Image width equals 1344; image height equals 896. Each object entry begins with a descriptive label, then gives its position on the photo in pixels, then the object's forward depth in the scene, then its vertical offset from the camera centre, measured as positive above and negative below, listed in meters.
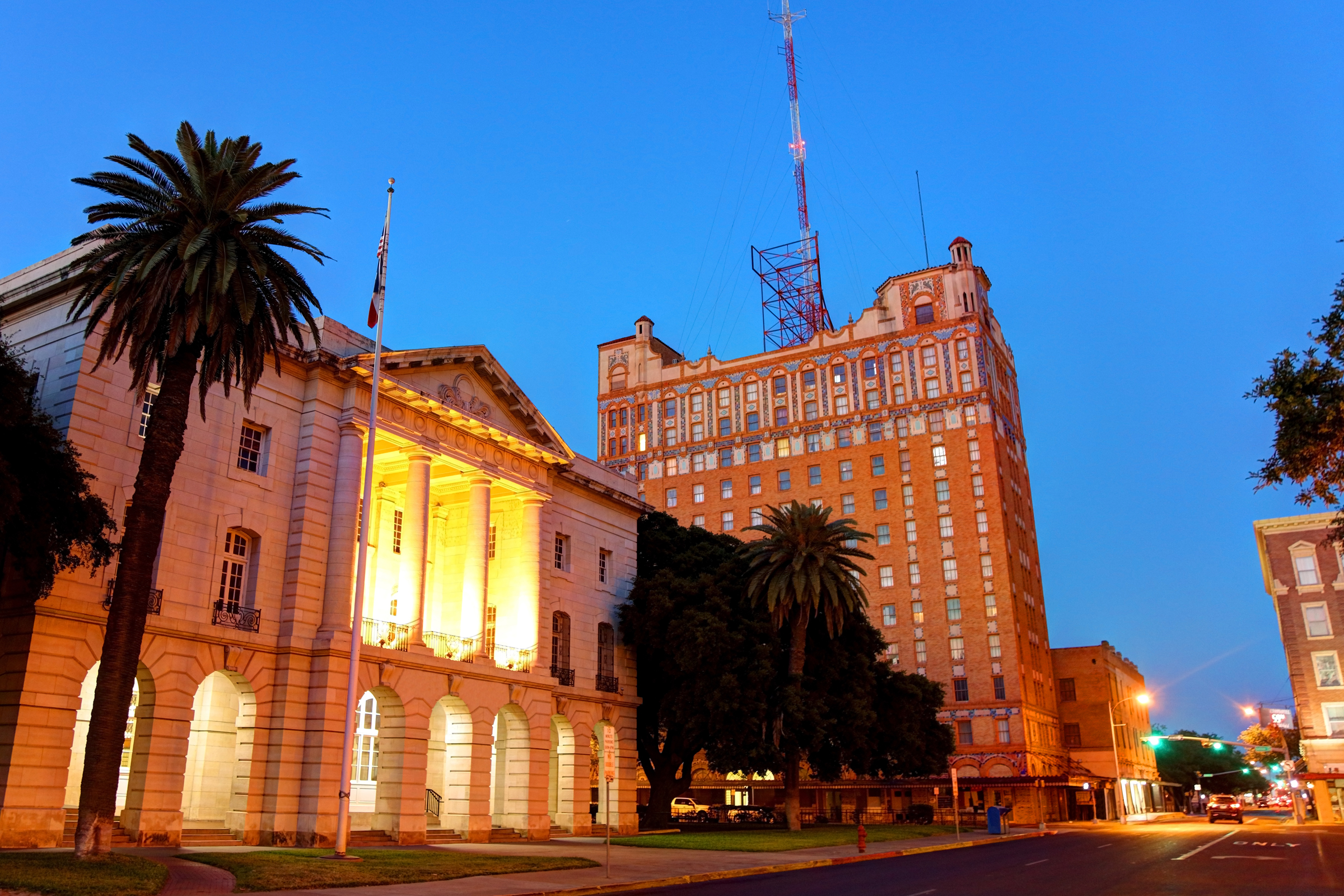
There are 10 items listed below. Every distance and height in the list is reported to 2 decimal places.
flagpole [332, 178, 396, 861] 26.05 +3.37
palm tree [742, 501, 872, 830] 48.97 +8.47
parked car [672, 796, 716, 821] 65.75 -3.39
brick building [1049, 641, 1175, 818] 95.44 +3.85
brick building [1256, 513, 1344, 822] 71.44 +8.61
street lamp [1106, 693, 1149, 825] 87.50 -3.25
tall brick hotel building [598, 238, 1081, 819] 82.06 +25.42
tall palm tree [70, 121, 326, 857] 23.23 +11.42
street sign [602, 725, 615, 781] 23.66 -0.04
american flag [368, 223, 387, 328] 29.83 +13.82
